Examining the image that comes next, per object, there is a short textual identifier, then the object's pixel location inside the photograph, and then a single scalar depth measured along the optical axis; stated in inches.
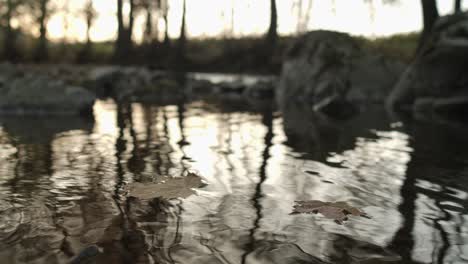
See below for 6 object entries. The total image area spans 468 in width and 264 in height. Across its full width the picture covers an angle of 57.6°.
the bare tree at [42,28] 960.9
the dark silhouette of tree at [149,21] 911.7
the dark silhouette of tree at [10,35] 932.0
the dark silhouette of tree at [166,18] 816.9
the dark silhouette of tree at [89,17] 1035.5
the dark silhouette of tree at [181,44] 690.8
